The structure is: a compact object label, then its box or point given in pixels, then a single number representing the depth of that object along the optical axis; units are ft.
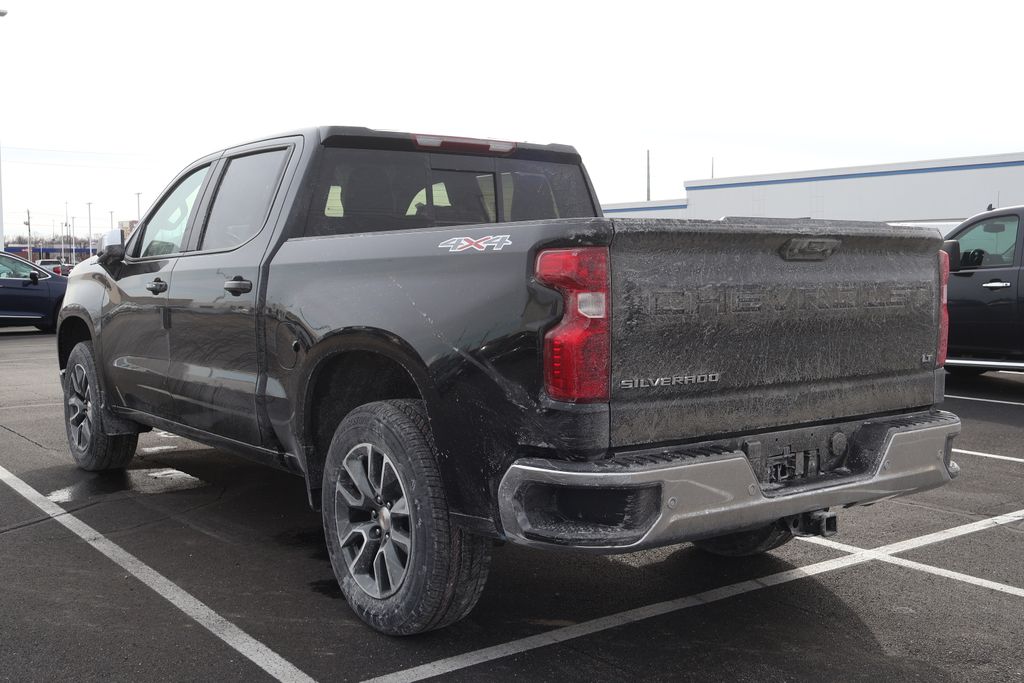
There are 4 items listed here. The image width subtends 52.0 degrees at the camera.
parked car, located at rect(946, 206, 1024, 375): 34.09
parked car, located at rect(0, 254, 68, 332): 64.34
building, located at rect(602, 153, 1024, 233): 126.72
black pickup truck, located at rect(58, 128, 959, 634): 10.74
